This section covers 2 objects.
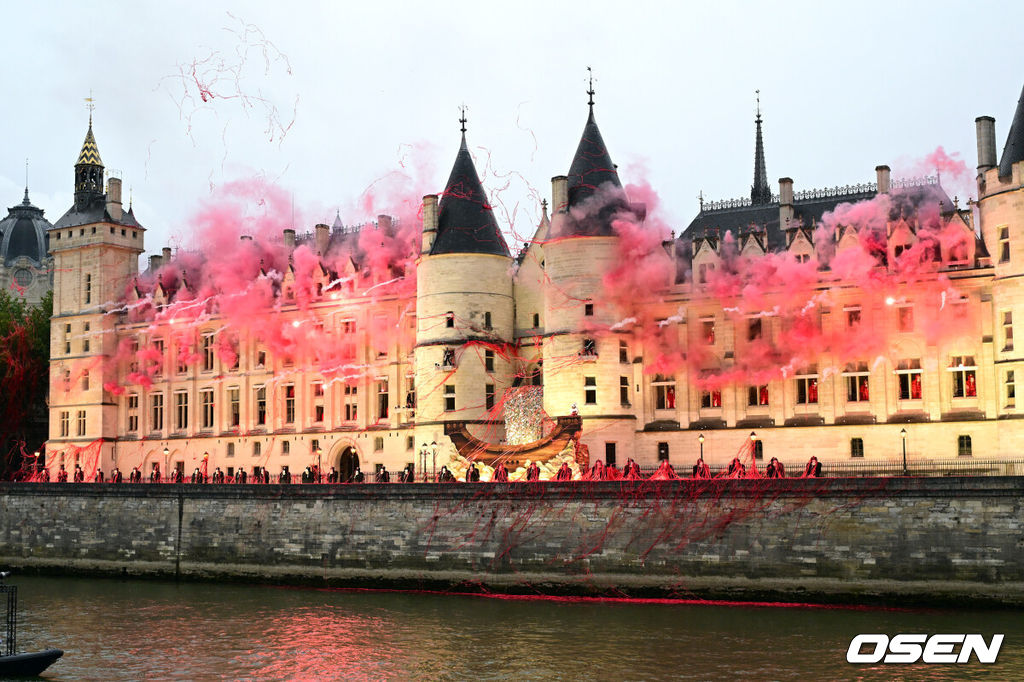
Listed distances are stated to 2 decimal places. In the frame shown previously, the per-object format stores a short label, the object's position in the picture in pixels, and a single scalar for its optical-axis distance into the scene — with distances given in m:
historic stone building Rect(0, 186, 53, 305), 111.06
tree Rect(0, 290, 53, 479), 84.69
